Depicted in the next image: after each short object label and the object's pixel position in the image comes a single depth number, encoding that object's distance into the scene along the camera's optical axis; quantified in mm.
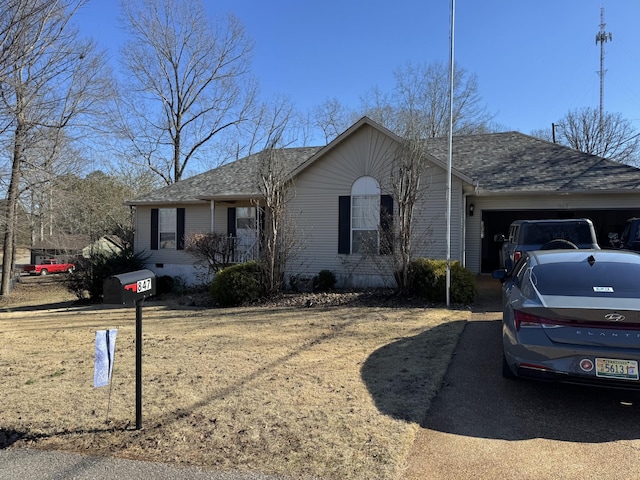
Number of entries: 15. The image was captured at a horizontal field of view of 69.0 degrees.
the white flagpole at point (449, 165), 10641
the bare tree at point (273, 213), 12328
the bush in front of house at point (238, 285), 12453
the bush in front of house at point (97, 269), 17531
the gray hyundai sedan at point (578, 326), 4164
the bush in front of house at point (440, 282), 10953
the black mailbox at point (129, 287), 3876
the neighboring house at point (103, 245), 19312
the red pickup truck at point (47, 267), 34938
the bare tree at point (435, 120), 30766
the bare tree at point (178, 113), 34531
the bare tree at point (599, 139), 35719
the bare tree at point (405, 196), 11391
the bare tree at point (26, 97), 9703
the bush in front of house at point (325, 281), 14000
